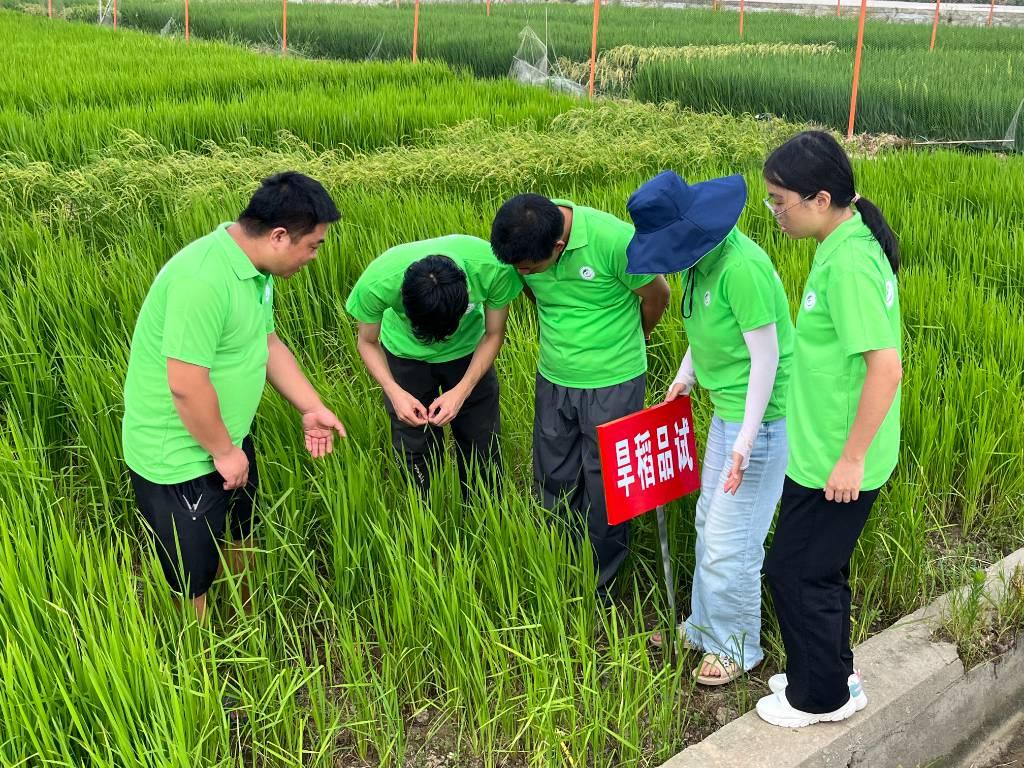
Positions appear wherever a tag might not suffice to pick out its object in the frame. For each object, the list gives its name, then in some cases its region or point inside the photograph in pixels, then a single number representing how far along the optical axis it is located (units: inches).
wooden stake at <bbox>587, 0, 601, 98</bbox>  420.6
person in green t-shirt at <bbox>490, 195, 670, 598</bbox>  96.0
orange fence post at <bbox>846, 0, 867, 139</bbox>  356.5
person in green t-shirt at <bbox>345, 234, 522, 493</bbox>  98.9
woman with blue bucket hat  85.9
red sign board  89.3
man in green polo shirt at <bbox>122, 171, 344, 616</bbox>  82.0
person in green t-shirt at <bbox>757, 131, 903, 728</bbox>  73.1
